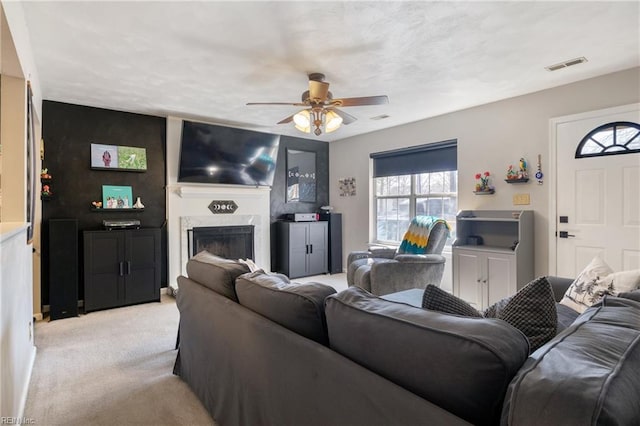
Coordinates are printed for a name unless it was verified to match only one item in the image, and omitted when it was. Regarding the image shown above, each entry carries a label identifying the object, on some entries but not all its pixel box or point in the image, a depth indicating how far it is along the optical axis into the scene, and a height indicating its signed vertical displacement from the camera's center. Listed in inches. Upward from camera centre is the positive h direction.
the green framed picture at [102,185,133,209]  170.7 +7.7
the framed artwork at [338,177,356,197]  241.0 +17.5
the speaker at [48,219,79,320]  145.3 -24.1
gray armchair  151.2 -24.5
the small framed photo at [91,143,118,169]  167.8 +27.9
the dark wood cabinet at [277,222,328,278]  223.3 -25.0
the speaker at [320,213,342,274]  243.0 -21.1
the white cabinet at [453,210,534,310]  144.0 -19.4
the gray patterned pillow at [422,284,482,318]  45.3 -12.5
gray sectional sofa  26.5 -15.6
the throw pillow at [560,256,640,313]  76.5 -17.9
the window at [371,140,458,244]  190.4 +15.0
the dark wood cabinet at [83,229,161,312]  155.8 -26.4
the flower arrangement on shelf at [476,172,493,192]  164.9 +12.9
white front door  124.3 +3.8
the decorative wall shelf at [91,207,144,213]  168.2 +1.0
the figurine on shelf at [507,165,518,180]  154.1 +16.5
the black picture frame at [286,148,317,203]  240.2 +25.1
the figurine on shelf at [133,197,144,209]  178.7 +3.7
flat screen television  189.3 +33.8
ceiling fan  120.0 +39.0
